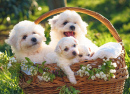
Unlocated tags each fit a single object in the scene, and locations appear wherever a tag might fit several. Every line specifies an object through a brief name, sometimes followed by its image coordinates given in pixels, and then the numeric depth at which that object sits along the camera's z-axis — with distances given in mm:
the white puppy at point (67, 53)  2477
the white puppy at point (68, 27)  3027
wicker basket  2537
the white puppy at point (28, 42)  2822
